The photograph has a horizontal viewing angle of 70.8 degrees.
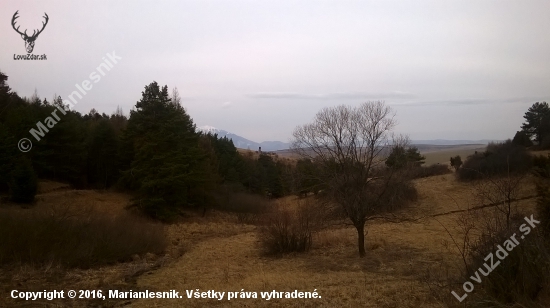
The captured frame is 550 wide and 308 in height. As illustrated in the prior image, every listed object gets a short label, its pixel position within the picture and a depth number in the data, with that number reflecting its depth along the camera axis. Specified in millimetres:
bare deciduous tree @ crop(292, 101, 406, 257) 14354
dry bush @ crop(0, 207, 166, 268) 12508
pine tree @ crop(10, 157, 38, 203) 24688
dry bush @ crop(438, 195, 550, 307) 5848
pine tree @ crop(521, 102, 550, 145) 39456
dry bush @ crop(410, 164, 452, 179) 46344
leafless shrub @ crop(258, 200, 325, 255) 17656
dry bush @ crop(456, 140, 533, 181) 25469
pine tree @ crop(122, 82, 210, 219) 29078
